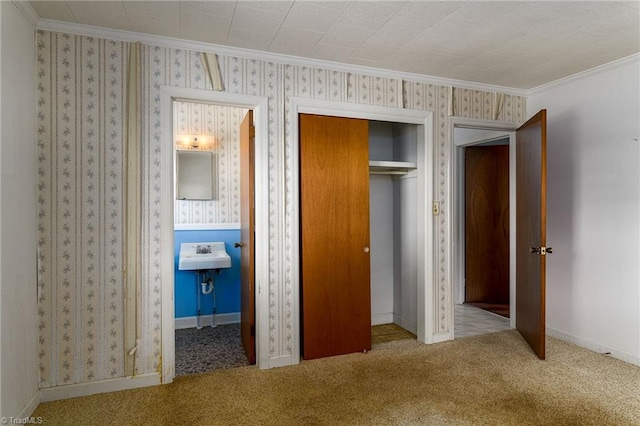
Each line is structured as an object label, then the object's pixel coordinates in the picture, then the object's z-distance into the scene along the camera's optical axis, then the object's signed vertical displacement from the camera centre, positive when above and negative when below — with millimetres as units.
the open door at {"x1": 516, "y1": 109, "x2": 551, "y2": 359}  3090 -153
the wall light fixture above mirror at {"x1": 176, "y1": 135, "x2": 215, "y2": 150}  3982 +766
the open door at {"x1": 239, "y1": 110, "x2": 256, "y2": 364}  2992 -221
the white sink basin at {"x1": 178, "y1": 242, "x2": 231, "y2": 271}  3652 -430
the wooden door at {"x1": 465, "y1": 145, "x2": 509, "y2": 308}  5188 -155
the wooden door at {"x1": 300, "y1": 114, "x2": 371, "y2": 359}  3068 -179
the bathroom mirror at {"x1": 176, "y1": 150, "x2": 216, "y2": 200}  3990 +418
